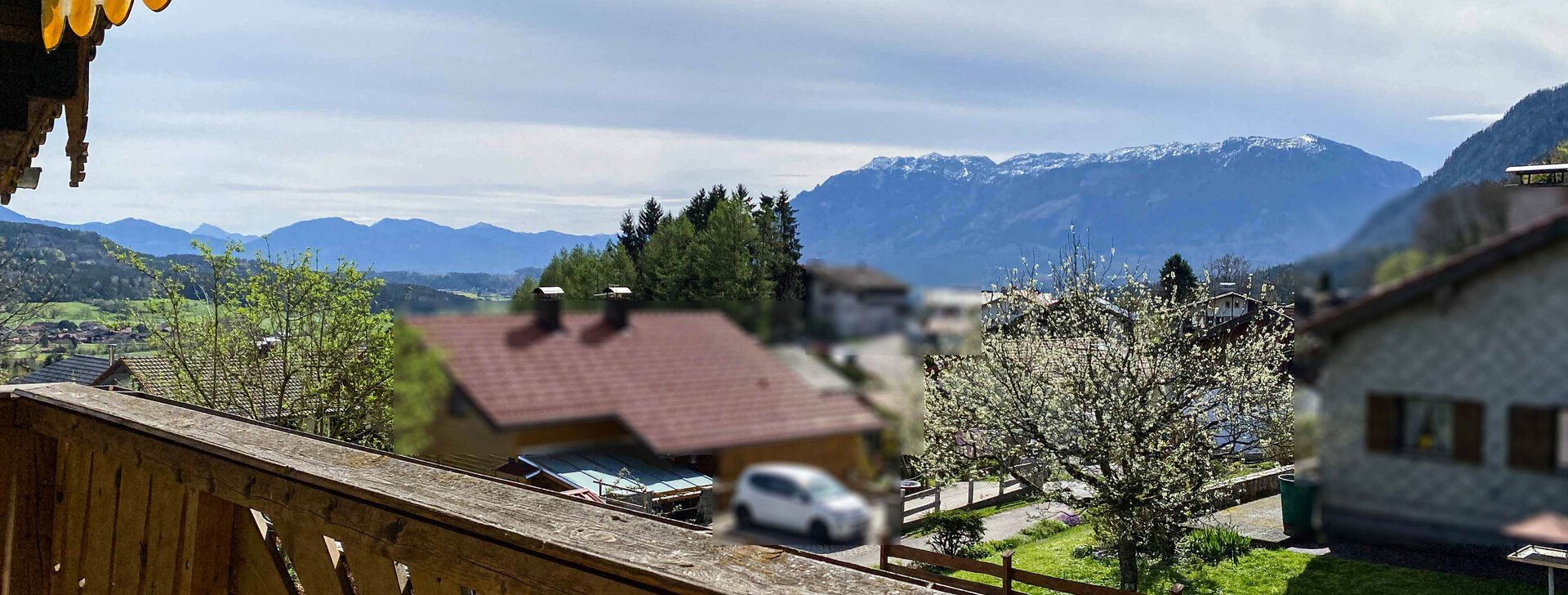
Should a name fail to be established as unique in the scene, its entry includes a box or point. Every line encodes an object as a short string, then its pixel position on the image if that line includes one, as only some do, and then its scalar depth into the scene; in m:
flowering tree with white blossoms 11.23
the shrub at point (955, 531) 13.83
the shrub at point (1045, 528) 16.08
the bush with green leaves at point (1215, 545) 12.84
